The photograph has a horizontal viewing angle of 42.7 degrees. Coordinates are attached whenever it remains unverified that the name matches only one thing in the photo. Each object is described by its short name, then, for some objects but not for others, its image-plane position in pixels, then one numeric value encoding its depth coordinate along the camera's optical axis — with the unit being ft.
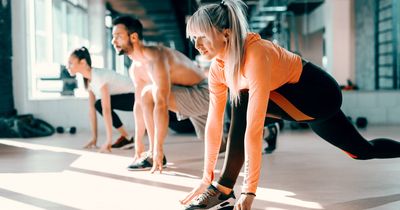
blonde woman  5.90
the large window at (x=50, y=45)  19.75
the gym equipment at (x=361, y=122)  19.20
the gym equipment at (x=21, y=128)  17.31
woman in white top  13.10
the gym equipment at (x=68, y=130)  18.81
